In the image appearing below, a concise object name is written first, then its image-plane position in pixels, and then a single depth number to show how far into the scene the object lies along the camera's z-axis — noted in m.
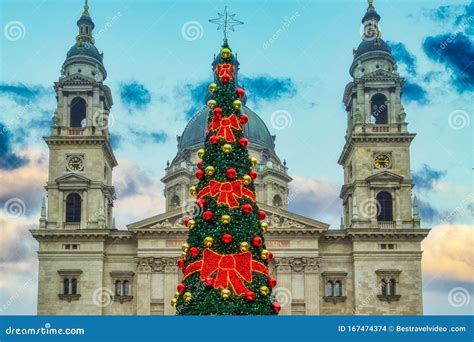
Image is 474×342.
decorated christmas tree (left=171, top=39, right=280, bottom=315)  25.44
